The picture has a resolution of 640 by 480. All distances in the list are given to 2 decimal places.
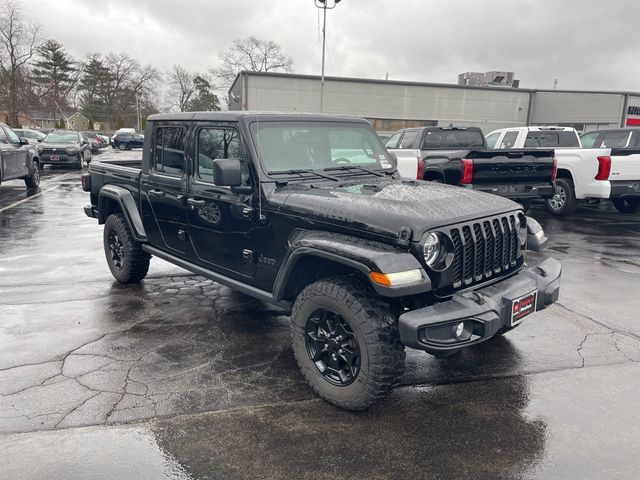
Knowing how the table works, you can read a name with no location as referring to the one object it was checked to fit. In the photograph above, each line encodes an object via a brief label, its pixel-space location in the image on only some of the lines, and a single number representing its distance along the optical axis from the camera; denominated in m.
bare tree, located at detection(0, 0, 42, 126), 54.84
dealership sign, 39.94
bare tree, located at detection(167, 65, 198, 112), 92.56
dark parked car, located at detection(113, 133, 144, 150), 42.06
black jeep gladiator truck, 3.09
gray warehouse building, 37.88
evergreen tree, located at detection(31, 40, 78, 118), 76.19
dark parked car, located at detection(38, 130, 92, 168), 20.56
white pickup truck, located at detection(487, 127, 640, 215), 10.09
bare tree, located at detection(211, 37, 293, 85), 69.94
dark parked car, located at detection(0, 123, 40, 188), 12.62
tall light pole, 25.69
